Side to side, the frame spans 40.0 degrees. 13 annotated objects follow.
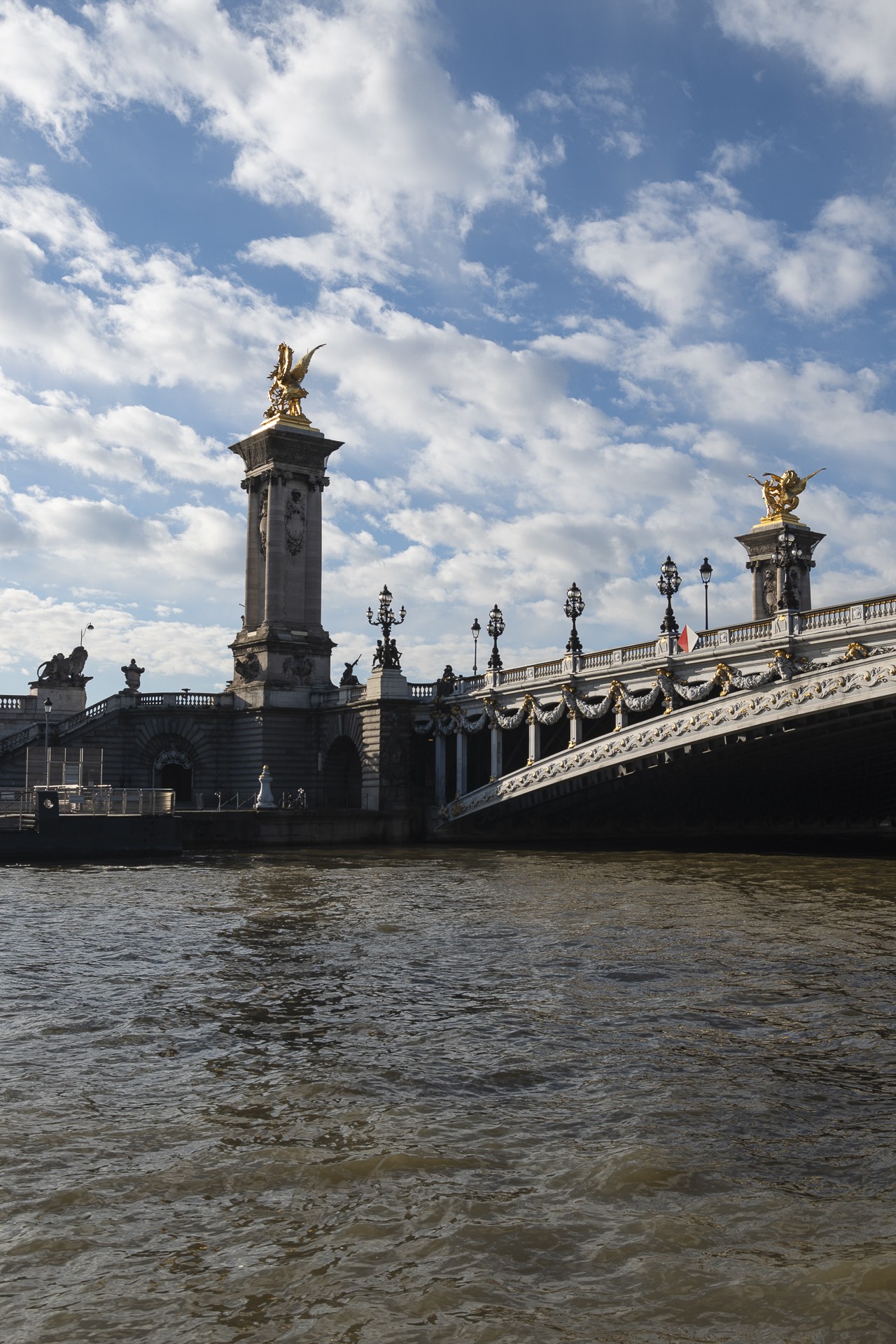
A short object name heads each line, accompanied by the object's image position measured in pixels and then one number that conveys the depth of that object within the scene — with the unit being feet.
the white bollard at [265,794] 178.09
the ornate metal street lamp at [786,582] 137.65
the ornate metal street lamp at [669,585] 151.12
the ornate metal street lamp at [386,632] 198.49
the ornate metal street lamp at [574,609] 166.81
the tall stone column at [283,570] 218.79
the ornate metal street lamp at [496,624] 199.52
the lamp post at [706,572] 167.02
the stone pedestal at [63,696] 241.76
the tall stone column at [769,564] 227.20
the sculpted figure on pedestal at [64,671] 244.42
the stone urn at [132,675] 229.25
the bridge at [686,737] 130.72
